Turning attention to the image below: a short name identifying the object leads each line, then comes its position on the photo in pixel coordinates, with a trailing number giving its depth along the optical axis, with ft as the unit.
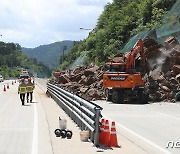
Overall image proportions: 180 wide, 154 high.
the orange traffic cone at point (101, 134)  38.22
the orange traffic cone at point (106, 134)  38.04
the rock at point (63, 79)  157.38
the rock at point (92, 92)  118.11
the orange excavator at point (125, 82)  105.70
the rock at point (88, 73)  145.66
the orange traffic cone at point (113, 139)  38.23
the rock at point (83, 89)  123.44
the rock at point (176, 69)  115.85
